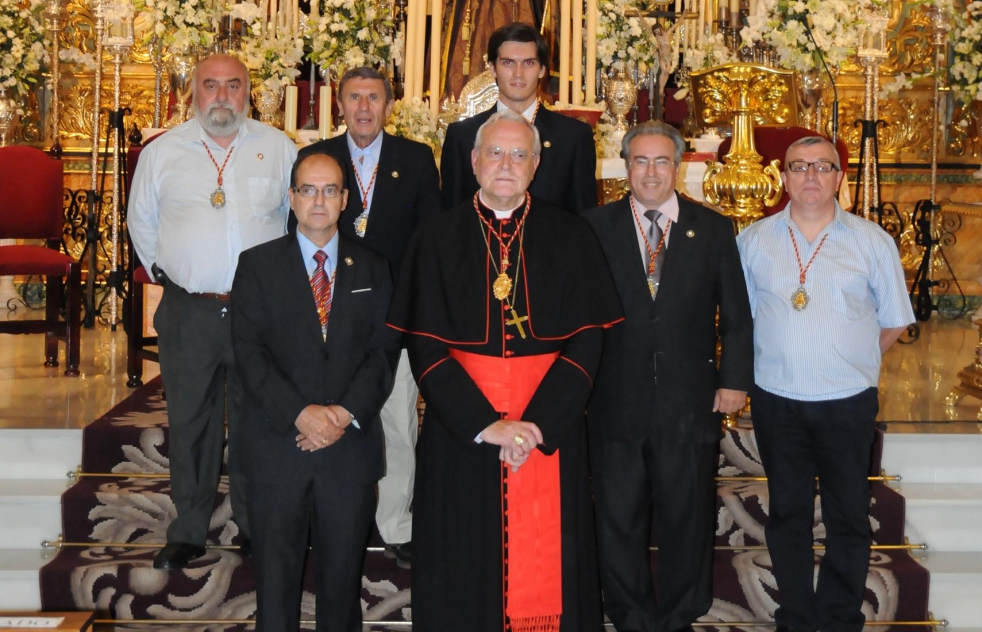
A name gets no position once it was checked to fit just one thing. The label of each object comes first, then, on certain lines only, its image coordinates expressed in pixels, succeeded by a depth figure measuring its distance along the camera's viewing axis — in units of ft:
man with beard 14.99
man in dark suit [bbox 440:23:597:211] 15.06
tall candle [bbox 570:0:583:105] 20.90
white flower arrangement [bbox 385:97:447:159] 20.17
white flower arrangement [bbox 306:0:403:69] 23.06
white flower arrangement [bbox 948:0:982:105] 31.91
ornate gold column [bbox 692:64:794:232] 17.58
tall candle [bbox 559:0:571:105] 21.12
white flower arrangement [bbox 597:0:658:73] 23.81
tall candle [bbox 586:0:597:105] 21.53
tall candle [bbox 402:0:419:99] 21.22
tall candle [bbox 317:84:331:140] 20.57
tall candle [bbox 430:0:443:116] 21.93
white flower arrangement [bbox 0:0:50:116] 32.22
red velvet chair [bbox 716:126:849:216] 20.66
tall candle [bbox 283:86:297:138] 21.79
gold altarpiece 34.32
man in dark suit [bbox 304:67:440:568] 14.82
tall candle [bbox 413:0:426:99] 21.31
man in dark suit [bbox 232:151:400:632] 12.79
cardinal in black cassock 12.51
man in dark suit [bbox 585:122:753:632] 13.38
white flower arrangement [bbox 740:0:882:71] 21.71
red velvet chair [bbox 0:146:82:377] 23.75
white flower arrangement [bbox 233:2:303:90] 23.27
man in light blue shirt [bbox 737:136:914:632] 13.61
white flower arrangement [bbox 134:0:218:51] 22.85
